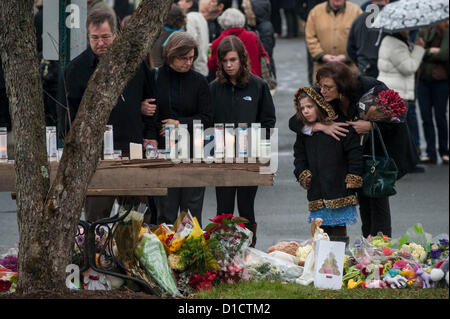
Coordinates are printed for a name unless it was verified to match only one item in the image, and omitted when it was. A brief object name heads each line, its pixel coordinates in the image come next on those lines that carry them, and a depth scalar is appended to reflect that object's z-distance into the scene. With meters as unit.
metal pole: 17.12
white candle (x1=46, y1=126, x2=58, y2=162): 13.55
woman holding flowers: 14.63
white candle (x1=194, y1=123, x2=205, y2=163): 13.72
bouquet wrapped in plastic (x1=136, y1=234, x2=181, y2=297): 12.55
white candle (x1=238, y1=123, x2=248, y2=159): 13.62
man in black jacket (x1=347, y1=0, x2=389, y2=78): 21.41
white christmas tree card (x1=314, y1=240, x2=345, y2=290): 12.70
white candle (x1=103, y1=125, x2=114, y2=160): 13.44
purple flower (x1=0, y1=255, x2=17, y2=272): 13.31
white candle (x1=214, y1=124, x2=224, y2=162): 13.64
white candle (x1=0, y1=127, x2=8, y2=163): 13.29
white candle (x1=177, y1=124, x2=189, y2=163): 13.74
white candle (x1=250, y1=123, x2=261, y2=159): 13.74
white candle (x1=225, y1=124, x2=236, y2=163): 13.53
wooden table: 12.86
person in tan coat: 23.16
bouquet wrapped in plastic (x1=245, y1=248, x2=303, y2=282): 13.16
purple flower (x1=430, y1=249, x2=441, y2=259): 13.42
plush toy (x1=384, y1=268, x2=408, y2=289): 12.67
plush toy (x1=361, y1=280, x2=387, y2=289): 12.75
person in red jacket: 20.23
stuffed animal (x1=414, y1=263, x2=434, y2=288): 12.60
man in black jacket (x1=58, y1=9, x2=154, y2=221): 14.47
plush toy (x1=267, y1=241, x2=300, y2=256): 14.62
